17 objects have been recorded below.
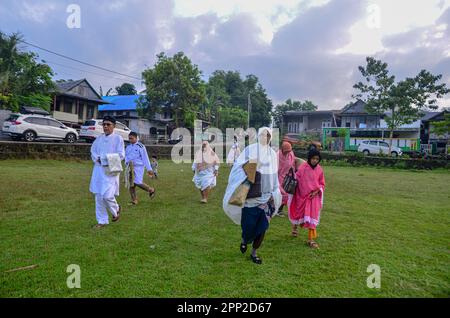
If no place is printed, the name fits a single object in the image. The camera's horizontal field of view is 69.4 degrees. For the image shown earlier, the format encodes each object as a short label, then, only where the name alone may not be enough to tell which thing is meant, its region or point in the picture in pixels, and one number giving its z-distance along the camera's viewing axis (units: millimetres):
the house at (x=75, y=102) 29594
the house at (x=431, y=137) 32188
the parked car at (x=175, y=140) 30297
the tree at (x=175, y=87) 28531
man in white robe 5613
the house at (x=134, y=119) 37125
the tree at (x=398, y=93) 26062
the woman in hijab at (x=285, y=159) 6629
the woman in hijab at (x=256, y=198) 4289
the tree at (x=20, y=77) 21375
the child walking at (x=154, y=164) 12152
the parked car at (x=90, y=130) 19748
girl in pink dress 5102
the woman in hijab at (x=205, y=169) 8258
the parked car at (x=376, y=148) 31020
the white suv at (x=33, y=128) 16227
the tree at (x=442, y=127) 24030
